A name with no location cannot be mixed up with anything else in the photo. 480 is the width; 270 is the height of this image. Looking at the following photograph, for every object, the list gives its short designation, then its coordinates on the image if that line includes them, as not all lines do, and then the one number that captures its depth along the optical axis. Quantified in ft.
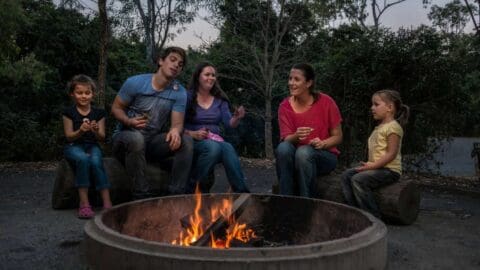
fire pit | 7.61
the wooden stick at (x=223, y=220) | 9.74
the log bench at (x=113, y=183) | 16.42
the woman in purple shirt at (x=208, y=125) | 15.44
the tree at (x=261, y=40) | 41.60
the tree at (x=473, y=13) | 24.94
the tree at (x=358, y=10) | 81.82
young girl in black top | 15.76
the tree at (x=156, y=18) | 45.09
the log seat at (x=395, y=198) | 15.42
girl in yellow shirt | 15.23
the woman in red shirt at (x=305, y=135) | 14.80
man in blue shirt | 15.08
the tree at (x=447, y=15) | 137.28
